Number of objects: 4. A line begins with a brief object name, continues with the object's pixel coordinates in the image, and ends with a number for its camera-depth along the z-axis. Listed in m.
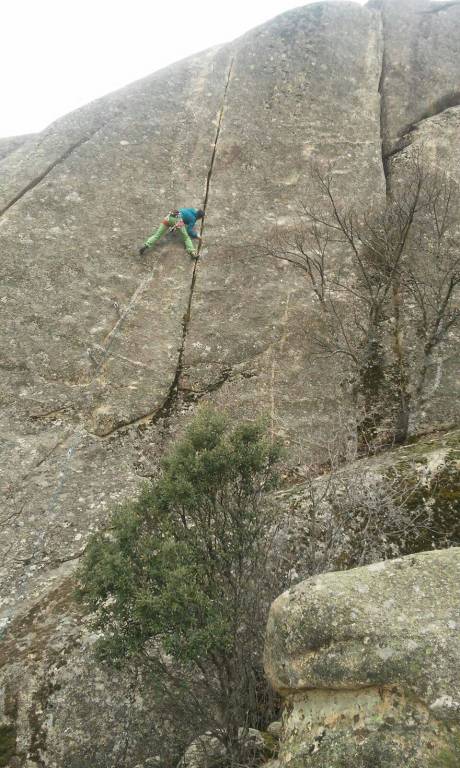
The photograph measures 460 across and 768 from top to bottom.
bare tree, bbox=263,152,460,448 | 13.64
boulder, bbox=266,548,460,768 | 4.45
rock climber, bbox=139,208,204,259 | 17.00
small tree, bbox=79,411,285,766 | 6.31
